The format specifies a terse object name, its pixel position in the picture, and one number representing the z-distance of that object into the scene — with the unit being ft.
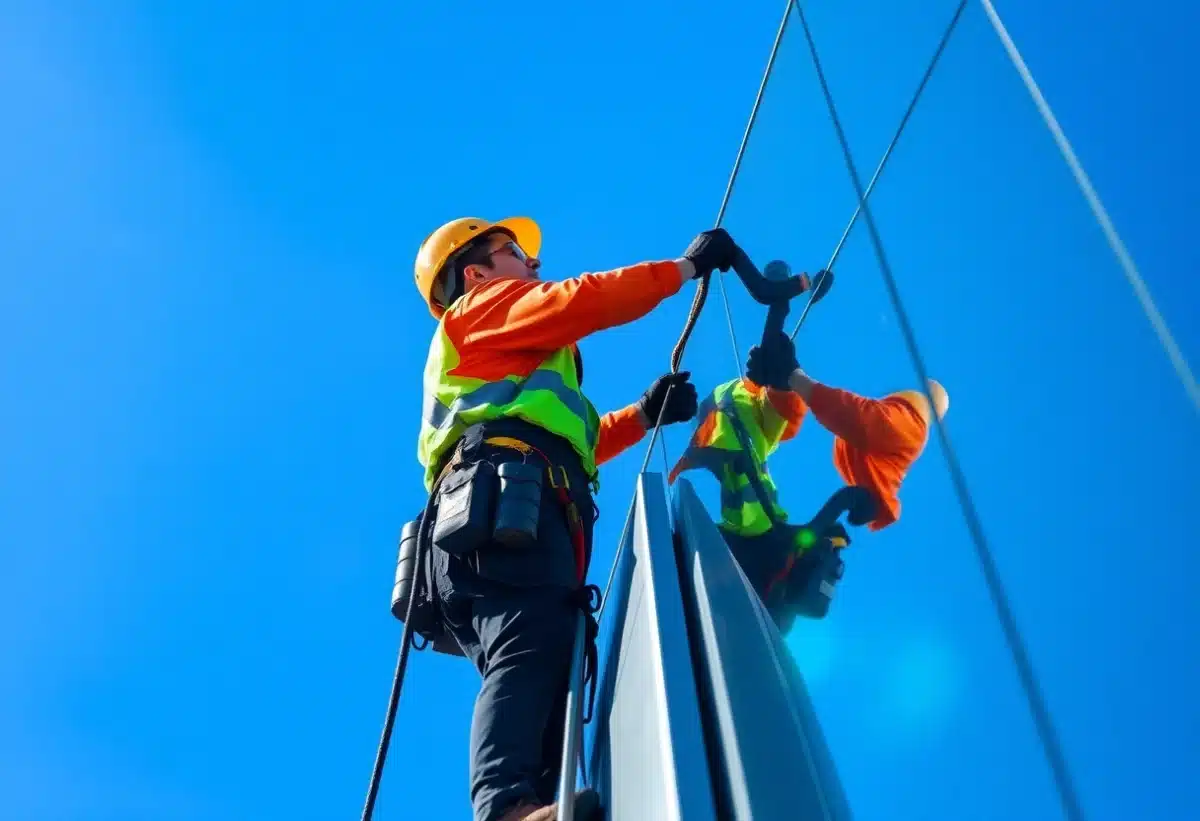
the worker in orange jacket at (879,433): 4.30
